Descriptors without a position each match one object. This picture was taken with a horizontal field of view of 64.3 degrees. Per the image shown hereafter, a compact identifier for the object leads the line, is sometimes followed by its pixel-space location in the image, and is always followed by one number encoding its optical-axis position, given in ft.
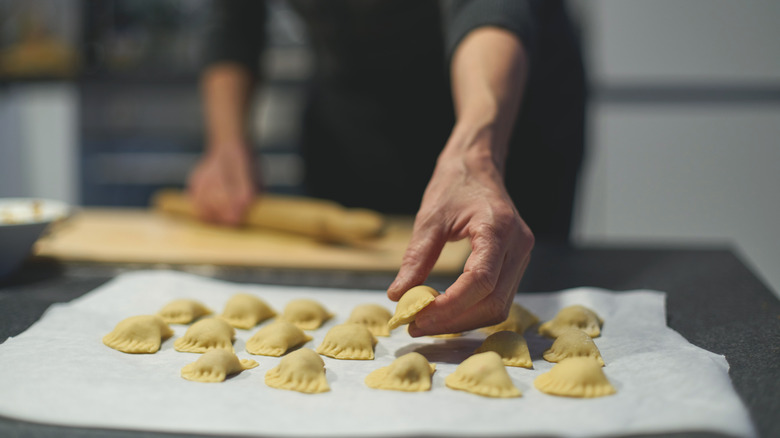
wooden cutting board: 5.36
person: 6.68
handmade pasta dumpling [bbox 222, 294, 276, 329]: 3.96
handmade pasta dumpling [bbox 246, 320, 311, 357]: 3.49
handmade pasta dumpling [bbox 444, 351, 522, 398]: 2.85
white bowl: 4.55
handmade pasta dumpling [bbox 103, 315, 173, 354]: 3.41
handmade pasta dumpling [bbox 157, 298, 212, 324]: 3.96
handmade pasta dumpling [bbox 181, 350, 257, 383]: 3.03
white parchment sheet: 2.50
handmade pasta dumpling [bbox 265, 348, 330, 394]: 2.92
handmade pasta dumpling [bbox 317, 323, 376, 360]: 3.43
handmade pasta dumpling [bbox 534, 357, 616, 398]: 2.81
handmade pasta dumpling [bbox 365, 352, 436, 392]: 2.93
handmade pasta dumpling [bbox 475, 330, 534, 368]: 3.27
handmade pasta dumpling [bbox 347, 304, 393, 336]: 3.87
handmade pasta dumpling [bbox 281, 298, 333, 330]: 3.96
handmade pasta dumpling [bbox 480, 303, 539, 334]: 3.76
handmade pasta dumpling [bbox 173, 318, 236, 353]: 3.51
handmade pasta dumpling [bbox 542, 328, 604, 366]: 3.29
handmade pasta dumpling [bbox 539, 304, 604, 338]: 3.75
